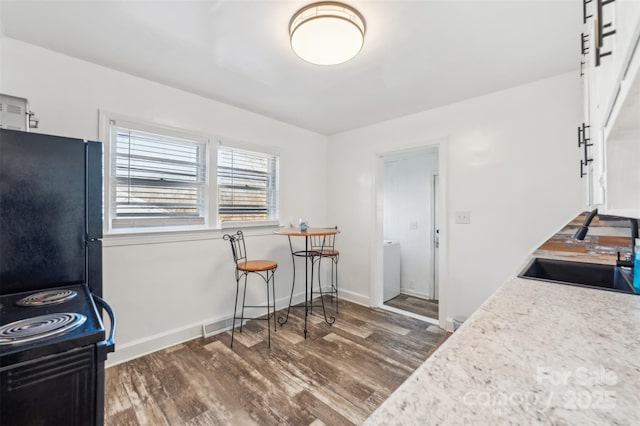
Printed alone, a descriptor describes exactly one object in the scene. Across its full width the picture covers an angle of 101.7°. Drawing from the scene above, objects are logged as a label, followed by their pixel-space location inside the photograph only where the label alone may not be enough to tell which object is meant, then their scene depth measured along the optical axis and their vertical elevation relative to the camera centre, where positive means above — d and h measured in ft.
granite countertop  1.46 -1.12
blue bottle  3.58 -0.79
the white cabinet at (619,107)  1.45 +0.73
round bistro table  8.29 -1.47
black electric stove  2.40 -1.05
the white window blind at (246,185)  9.30 +1.09
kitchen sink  4.64 -1.14
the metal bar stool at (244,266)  8.11 -1.66
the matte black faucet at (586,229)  3.81 -0.25
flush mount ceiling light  4.60 +3.40
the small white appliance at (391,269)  12.73 -2.83
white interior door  13.11 -1.03
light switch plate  8.67 -0.12
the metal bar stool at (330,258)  12.13 -2.18
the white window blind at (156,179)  7.16 +1.06
